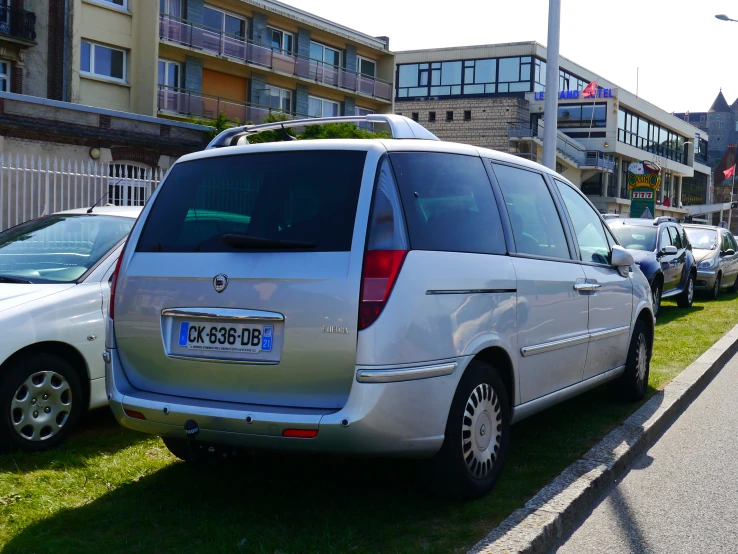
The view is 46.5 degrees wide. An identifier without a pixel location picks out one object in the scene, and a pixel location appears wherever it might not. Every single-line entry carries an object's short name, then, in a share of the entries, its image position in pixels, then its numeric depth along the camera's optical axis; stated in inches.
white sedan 197.0
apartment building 1235.9
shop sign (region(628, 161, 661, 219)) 1220.8
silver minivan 146.9
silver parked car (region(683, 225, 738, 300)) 721.6
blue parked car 541.6
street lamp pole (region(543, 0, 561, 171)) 548.7
